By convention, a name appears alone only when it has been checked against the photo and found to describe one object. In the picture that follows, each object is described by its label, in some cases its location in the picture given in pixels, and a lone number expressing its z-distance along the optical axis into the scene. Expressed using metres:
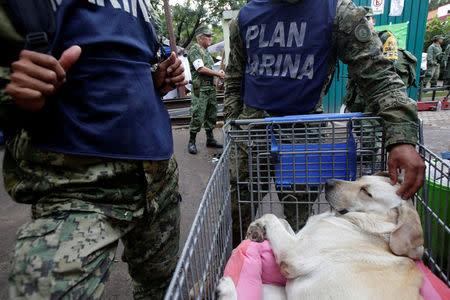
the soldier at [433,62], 11.53
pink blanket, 1.33
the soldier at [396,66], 3.56
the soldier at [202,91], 5.58
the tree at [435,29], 17.52
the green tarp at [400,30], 6.61
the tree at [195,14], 21.88
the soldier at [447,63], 10.72
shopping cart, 1.50
